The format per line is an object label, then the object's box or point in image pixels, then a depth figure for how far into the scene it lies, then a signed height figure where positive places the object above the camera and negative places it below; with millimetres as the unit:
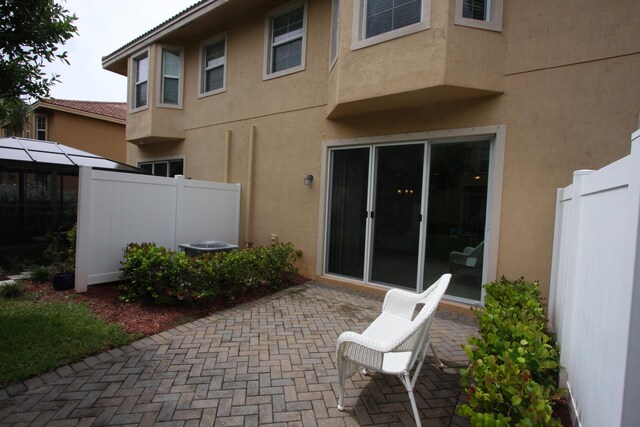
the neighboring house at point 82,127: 16328 +3210
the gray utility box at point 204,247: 6086 -964
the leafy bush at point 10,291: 5125 -1639
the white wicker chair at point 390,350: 2441 -1154
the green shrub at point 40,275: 5945 -1576
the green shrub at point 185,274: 4824 -1209
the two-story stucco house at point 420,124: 4375 +1363
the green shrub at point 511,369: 1734 -981
